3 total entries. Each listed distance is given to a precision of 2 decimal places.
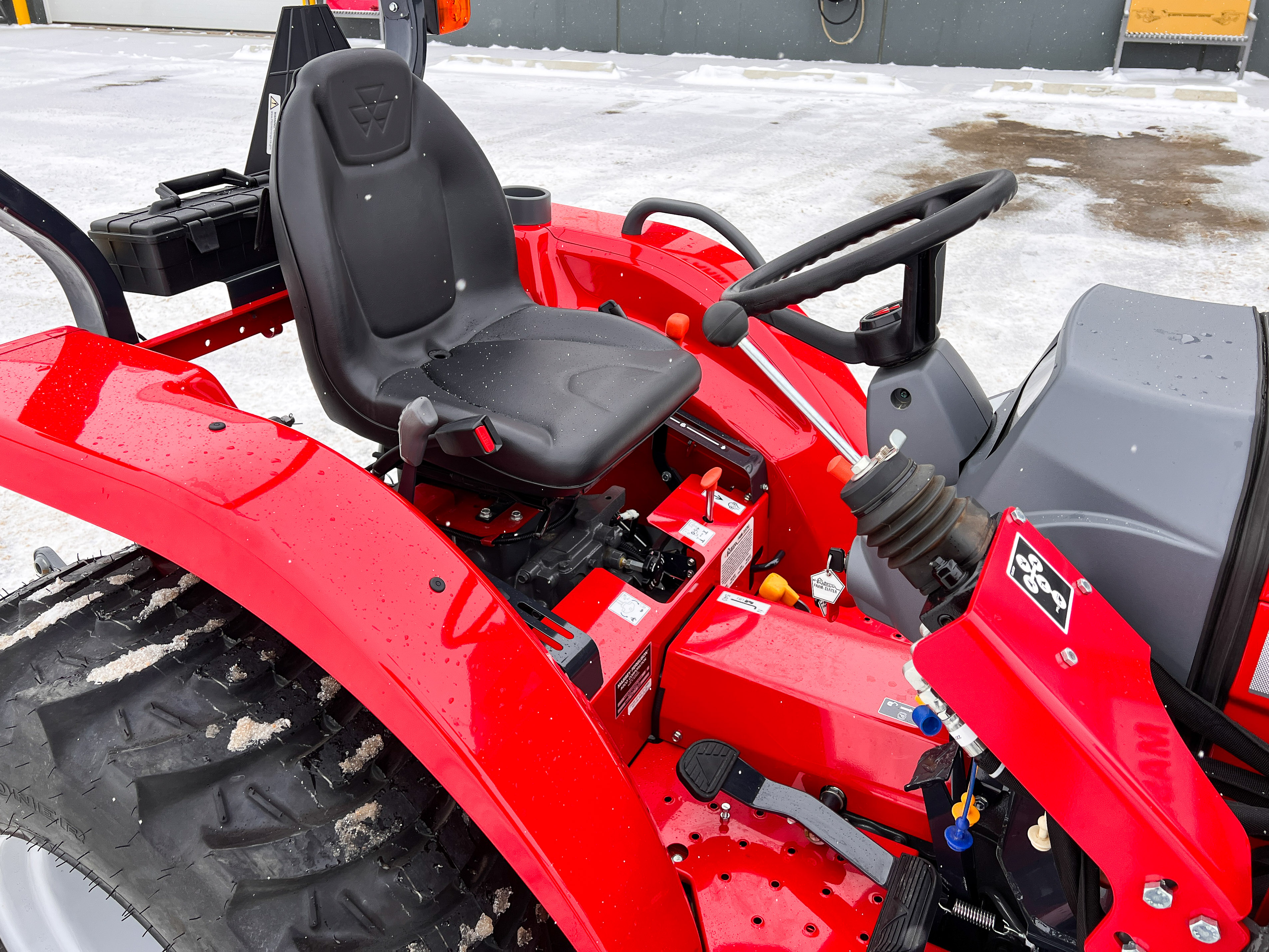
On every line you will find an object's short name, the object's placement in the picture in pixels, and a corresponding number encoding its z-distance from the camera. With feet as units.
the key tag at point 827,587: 5.09
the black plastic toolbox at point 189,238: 4.53
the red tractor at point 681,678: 2.54
